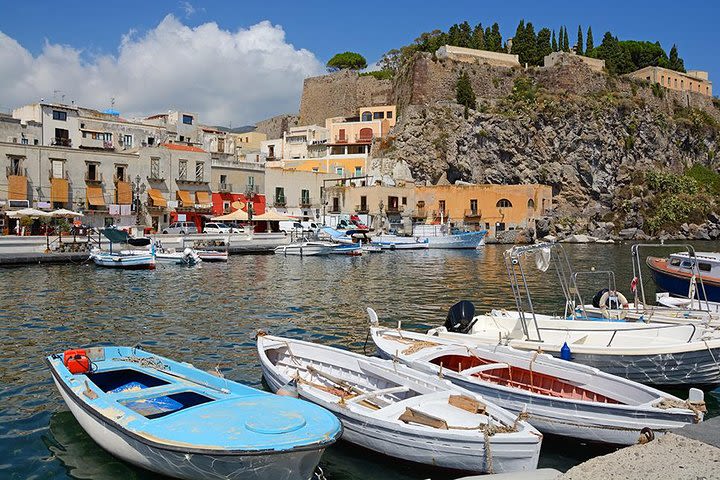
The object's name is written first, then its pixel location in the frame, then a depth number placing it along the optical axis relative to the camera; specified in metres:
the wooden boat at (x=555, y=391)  7.62
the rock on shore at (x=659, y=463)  4.22
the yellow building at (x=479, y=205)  64.50
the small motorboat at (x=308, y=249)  42.81
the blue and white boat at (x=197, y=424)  6.00
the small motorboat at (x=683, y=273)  20.52
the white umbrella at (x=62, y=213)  37.69
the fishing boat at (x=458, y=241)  53.56
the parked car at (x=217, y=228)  48.04
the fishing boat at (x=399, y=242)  51.94
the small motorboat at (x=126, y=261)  31.89
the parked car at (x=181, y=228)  46.80
